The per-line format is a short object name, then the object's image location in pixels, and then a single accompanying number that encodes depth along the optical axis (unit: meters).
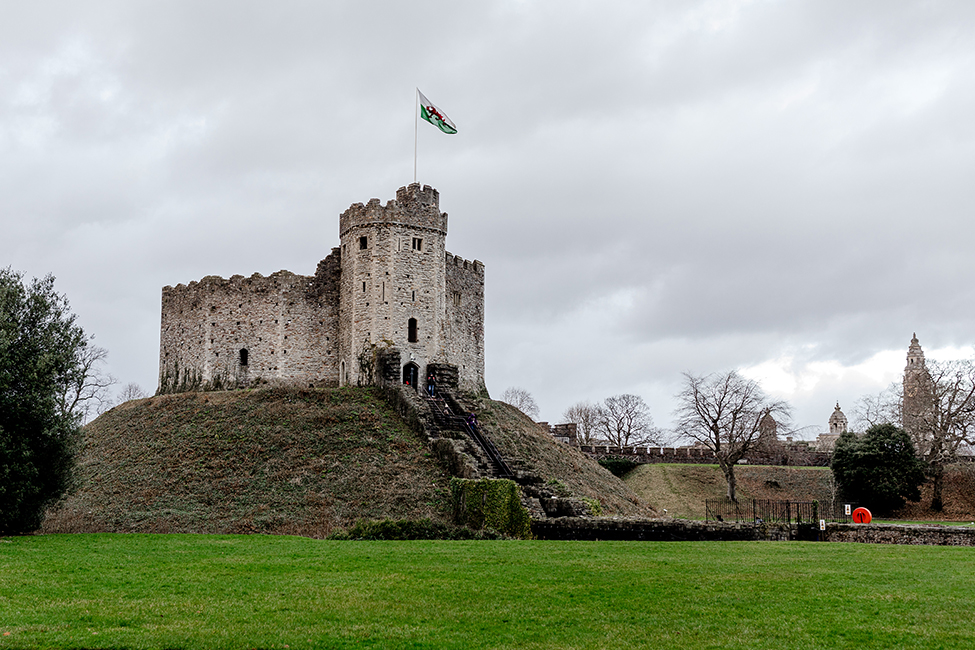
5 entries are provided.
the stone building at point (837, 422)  122.16
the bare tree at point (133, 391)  109.53
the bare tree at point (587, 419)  101.81
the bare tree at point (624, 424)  99.44
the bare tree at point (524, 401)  122.25
